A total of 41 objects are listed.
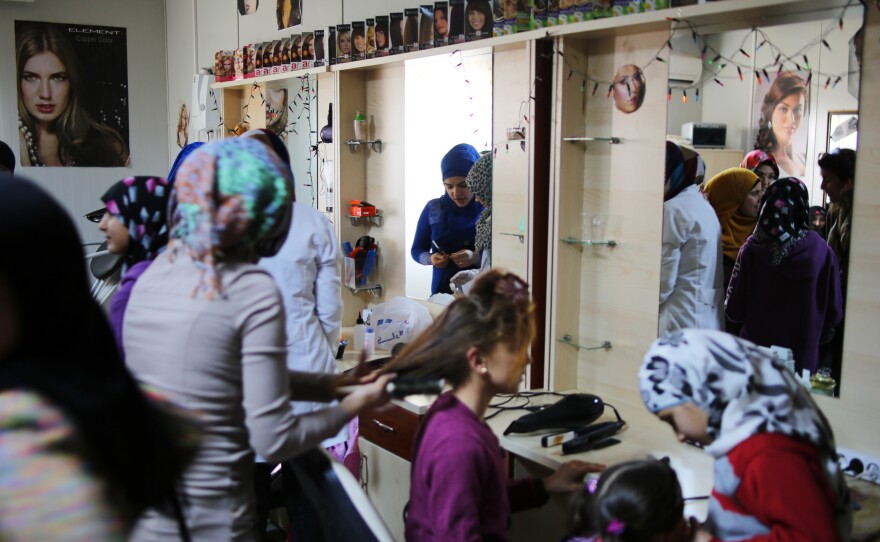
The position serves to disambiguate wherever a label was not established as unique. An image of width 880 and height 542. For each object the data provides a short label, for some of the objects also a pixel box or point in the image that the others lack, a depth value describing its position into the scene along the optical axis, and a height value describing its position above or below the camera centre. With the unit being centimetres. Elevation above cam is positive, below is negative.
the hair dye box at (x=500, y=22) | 277 +57
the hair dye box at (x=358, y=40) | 356 +65
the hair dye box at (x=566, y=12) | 253 +55
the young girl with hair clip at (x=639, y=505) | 146 -58
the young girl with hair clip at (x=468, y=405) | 156 -45
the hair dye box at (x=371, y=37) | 350 +65
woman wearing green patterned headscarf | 135 -24
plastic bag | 347 -58
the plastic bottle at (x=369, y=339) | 333 -62
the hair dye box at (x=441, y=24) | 309 +63
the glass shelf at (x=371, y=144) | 377 +20
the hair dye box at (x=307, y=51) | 391 +66
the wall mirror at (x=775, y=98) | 204 +25
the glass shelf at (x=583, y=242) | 270 -18
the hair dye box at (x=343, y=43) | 367 +66
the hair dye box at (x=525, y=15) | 267 +57
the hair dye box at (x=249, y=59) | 447 +71
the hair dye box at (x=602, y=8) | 242 +54
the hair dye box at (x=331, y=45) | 377 +66
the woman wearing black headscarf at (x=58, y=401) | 80 -23
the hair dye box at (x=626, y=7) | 235 +53
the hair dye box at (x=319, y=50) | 384 +65
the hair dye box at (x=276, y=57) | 421 +68
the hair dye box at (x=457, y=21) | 300 +62
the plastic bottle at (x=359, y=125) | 375 +29
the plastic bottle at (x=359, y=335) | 359 -66
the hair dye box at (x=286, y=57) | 409 +66
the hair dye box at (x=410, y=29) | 325 +64
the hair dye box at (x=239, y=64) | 457 +69
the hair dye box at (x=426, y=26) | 317 +63
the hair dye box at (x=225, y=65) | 477 +72
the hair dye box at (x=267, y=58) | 430 +68
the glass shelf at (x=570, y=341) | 278 -52
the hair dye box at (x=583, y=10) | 247 +55
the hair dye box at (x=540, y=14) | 262 +57
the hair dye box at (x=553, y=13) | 258 +56
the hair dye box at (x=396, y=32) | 334 +65
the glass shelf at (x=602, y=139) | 260 +16
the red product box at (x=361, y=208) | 380 -10
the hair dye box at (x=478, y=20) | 289 +60
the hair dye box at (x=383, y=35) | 341 +64
